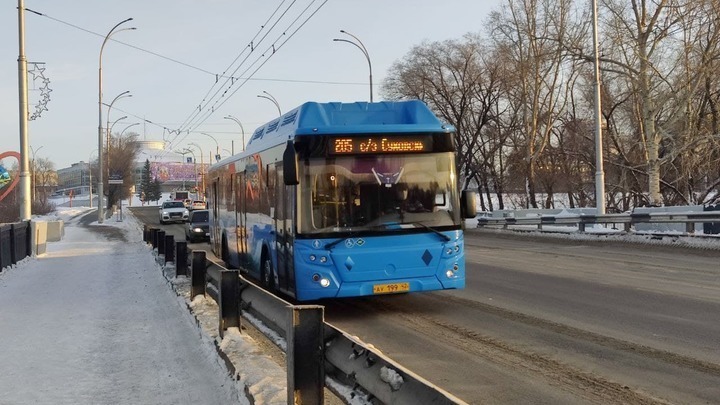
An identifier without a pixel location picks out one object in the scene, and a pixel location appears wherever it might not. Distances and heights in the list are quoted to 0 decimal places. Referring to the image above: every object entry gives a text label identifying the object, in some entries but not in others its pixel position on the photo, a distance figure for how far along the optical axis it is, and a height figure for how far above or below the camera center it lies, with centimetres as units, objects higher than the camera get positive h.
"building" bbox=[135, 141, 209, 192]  17562 +715
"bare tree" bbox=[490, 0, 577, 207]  4469 +886
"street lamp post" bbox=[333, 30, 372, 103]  4038 +852
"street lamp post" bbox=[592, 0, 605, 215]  2612 +215
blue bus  938 -13
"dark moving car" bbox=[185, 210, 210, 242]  3056 -143
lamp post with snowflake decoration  2141 +239
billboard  17788 +671
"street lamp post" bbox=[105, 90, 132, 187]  5909 +558
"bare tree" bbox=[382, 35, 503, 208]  4881 +760
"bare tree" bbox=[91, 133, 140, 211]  6712 +417
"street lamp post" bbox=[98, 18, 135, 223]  4441 +452
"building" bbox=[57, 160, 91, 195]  17224 +503
